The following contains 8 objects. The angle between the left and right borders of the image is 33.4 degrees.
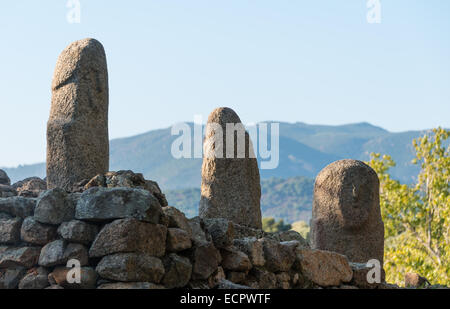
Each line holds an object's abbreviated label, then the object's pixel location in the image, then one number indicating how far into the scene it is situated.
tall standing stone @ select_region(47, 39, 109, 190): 10.95
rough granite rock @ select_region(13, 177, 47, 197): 11.32
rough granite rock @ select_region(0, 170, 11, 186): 12.26
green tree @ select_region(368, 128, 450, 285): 24.33
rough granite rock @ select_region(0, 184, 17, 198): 10.47
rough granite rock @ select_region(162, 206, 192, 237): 8.58
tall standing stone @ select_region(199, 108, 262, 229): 12.55
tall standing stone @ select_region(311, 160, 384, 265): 12.74
